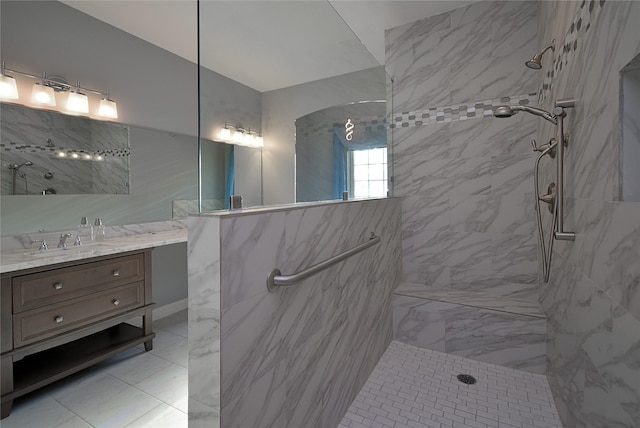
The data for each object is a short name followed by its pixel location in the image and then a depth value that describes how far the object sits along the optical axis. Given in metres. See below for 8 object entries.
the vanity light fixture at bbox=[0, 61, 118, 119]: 2.04
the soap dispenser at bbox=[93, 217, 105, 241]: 2.38
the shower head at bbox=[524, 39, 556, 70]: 1.73
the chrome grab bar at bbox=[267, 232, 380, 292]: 1.06
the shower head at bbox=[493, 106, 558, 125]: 1.54
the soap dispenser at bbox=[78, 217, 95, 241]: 2.35
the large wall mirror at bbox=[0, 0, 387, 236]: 1.18
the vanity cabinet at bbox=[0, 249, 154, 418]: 1.58
